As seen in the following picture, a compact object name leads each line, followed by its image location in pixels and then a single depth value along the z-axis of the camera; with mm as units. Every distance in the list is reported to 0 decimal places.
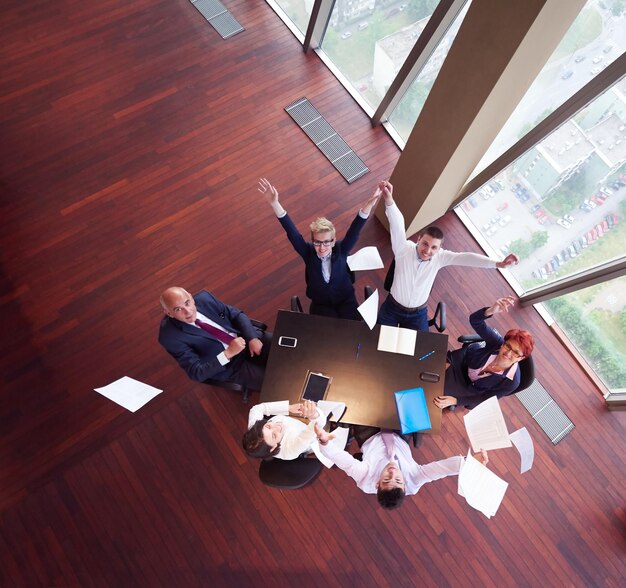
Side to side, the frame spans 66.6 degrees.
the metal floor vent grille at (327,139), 4762
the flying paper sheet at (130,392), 3164
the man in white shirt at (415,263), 3145
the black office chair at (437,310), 3404
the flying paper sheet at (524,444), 2873
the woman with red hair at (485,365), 2770
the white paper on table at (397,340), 3039
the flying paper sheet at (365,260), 3266
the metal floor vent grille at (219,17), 5246
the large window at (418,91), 3723
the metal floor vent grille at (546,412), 3948
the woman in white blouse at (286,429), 2502
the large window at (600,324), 3699
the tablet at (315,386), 2897
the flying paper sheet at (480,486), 2639
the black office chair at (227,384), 3180
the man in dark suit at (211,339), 2844
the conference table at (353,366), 2895
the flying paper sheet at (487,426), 2689
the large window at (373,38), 3979
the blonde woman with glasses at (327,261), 3045
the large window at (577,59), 2758
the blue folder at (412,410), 2850
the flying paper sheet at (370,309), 2975
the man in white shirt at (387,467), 2535
